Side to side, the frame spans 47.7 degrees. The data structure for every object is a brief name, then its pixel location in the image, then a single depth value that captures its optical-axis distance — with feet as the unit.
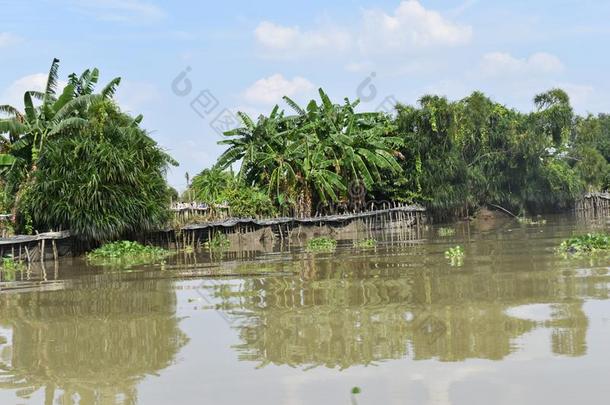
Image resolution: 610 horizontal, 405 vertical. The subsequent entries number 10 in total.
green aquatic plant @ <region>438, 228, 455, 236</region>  86.12
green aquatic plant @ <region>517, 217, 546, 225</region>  110.01
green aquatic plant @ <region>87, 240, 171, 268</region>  59.38
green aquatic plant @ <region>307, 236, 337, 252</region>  65.52
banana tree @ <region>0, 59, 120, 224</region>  69.26
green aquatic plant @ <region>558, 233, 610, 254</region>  47.09
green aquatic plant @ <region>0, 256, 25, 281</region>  52.08
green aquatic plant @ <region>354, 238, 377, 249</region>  67.00
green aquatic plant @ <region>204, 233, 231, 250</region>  79.77
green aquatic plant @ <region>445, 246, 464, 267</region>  44.98
